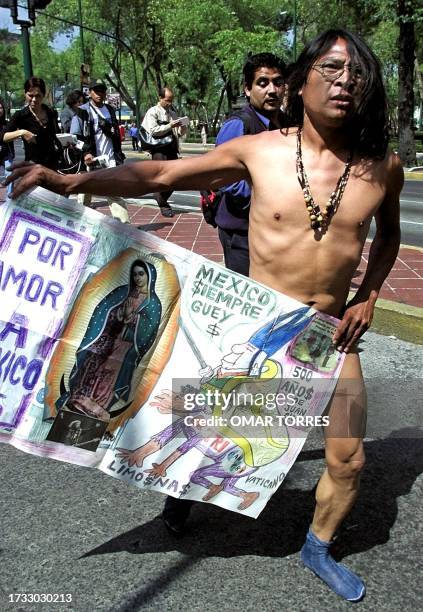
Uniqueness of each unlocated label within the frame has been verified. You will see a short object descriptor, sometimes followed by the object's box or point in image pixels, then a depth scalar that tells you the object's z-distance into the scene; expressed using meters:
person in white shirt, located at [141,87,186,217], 9.54
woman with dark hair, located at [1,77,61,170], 6.76
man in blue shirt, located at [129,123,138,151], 32.38
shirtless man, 2.10
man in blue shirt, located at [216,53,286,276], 3.25
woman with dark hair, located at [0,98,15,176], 8.39
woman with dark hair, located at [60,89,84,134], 10.85
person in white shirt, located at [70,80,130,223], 7.91
